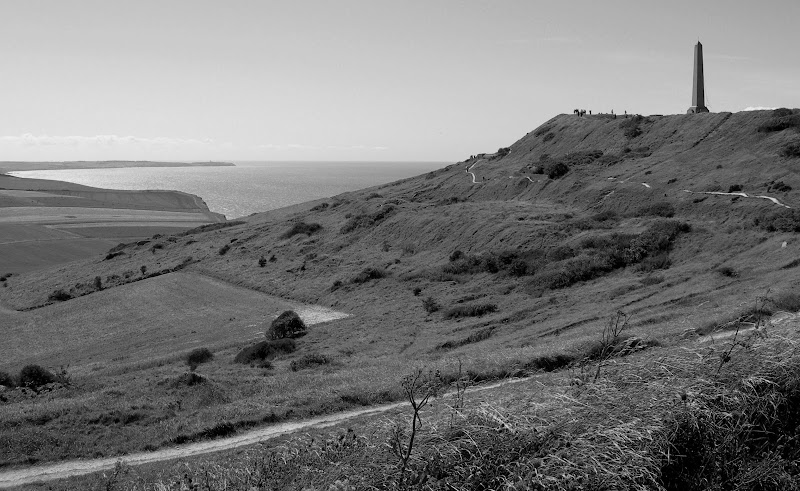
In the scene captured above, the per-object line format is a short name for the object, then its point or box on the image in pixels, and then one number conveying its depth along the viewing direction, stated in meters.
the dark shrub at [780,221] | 34.66
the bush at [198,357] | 32.25
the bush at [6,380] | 28.01
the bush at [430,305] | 39.78
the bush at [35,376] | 28.38
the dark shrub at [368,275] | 51.21
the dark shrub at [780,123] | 56.62
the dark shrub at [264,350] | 32.09
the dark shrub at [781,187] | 43.22
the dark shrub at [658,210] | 46.47
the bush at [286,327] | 37.94
